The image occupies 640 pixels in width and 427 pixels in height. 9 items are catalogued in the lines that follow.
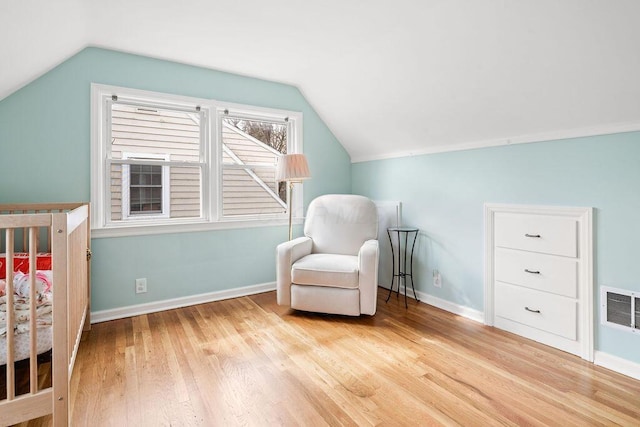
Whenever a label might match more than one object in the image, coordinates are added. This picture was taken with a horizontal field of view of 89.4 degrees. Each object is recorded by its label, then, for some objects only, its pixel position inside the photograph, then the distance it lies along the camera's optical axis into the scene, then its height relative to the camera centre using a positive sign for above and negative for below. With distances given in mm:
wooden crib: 1173 -419
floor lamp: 2967 +420
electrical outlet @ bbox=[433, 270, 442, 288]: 2969 -608
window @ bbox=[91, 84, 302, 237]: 2701 +489
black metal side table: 3107 -439
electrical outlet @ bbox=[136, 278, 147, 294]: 2781 -622
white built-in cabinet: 2051 -422
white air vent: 1837 -556
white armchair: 2602 -427
